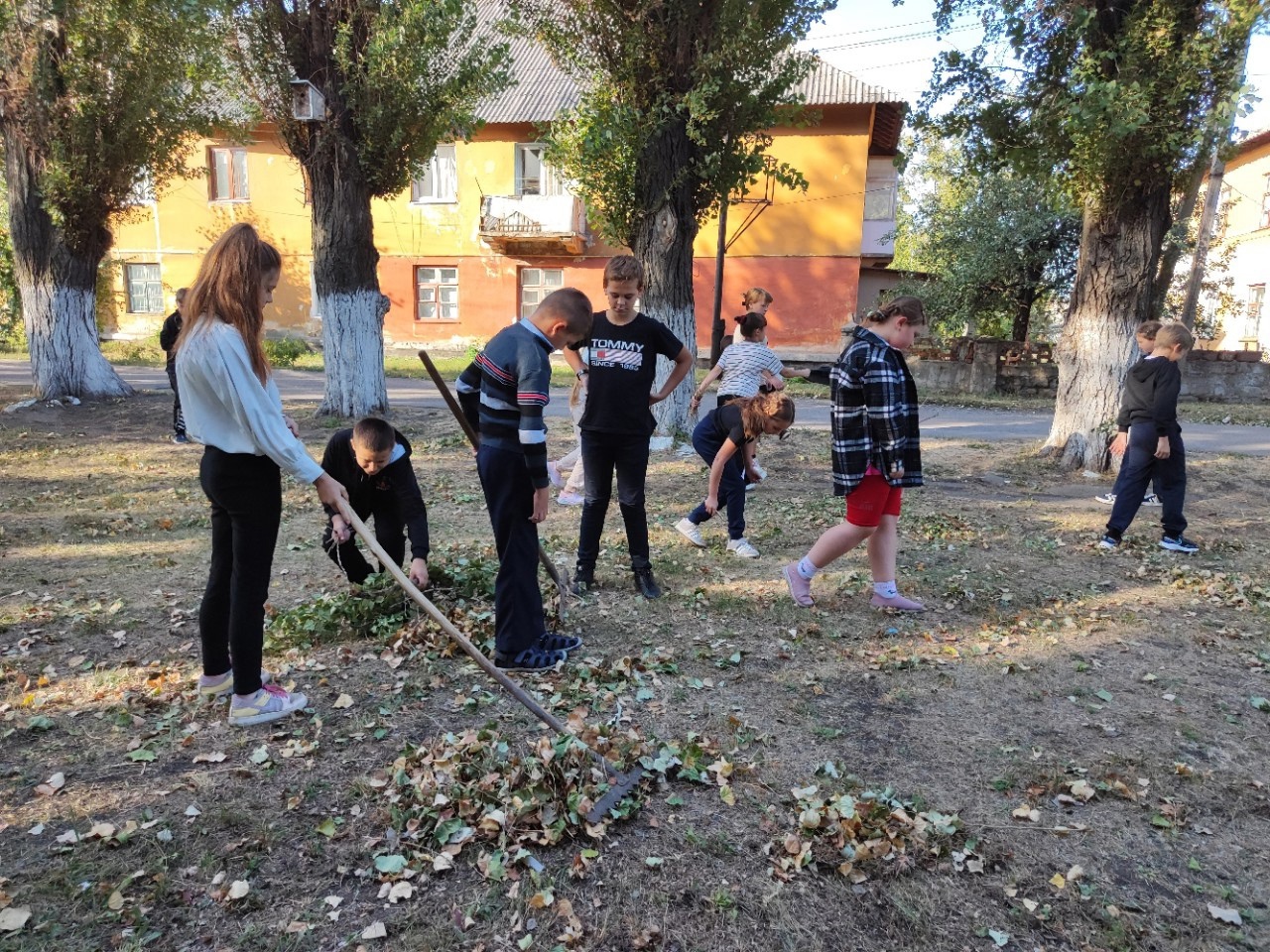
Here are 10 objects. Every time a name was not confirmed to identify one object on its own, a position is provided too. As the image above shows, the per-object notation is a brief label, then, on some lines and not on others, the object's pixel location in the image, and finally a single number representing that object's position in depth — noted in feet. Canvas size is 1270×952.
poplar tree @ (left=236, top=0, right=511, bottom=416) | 33.58
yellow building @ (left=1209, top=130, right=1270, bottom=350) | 77.10
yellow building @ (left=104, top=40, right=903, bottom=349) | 74.84
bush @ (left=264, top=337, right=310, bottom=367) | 69.10
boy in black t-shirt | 15.51
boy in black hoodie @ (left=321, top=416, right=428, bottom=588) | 13.48
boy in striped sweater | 11.76
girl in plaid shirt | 14.53
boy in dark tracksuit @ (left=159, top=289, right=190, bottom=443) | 28.16
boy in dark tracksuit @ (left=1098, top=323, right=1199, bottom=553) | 20.39
